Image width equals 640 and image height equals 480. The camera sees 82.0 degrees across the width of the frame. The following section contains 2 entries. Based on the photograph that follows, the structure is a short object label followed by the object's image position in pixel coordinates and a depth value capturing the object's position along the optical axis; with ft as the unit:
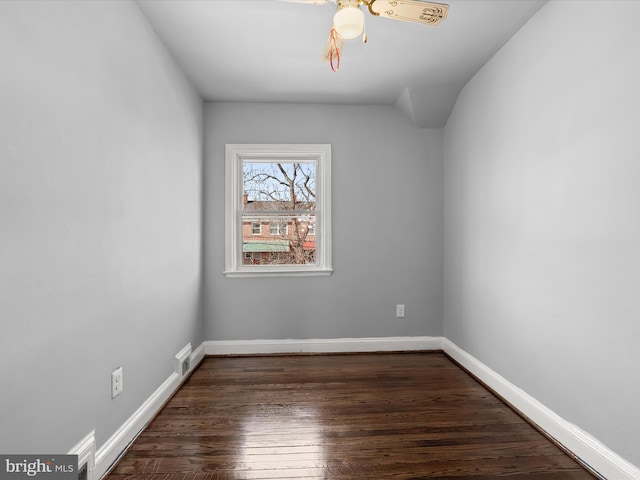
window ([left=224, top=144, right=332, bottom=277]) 11.72
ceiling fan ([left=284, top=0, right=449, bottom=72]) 5.01
